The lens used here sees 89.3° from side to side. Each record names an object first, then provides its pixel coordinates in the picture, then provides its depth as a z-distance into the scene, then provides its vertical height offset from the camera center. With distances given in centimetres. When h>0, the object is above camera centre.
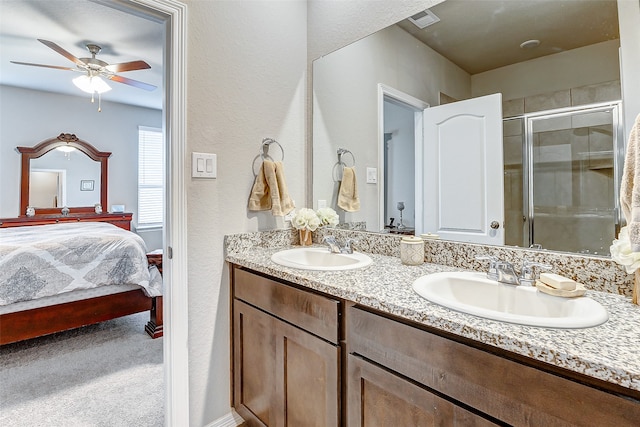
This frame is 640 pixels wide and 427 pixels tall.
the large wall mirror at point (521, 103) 103 +43
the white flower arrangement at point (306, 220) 179 -2
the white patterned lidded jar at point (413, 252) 133 -15
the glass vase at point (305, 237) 182 -12
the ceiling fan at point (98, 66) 285 +135
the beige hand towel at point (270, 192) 166 +13
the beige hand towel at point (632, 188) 79 +7
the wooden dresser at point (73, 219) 400 -2
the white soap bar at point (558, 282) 89 -19
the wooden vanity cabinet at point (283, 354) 106 -52
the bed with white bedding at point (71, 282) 222 -48
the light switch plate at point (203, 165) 147 +24
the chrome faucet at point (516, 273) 101 -18
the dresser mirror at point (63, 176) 422 +56
